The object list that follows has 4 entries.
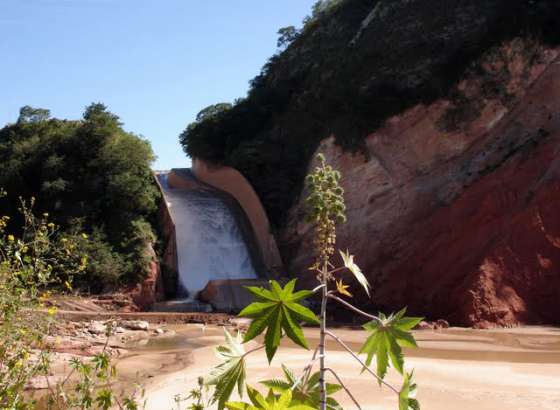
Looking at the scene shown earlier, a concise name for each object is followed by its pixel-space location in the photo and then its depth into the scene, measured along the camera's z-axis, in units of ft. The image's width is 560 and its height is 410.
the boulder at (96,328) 53.52
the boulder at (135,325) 57.85
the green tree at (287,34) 124.57
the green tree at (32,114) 92.63
